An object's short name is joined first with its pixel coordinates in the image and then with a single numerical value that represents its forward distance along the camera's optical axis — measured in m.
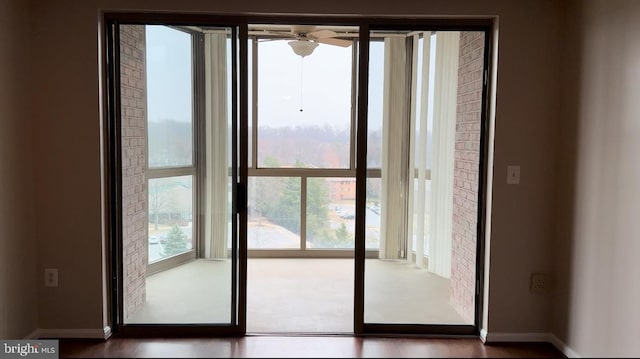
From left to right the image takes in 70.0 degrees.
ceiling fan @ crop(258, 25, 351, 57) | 3.88
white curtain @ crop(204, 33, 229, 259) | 3.02
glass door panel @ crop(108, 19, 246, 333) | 3.03
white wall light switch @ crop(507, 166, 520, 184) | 2.99
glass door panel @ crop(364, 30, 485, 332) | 3.19
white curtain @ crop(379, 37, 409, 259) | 3.22
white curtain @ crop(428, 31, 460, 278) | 3.41
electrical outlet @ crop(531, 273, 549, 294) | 3.05
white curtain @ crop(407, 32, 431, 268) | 3.37
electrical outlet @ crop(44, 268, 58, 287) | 3.00
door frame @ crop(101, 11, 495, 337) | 2.98
